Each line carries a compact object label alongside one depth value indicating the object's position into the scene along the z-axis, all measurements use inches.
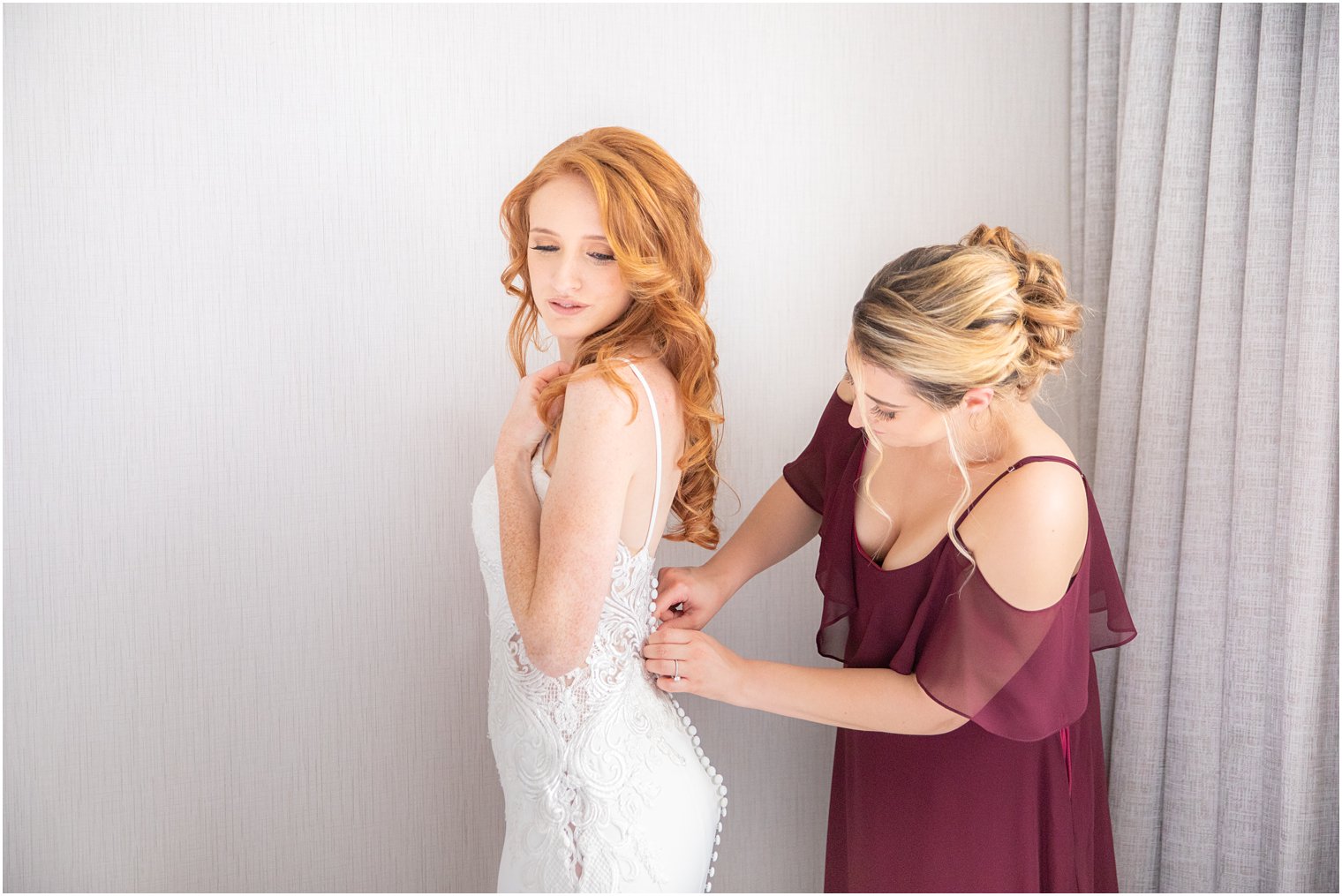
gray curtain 55.1
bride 46.9
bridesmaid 45.4
